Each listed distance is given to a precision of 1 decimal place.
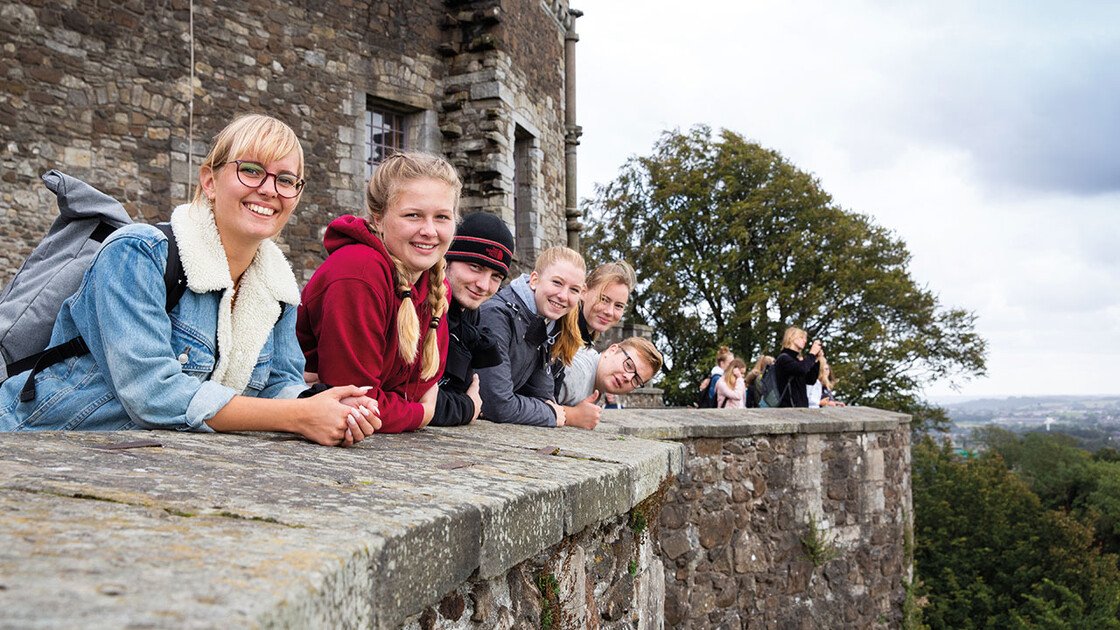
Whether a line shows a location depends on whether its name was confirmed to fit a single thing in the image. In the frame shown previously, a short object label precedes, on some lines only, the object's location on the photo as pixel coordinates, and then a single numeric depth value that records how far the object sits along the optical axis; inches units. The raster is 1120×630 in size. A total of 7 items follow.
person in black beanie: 151.6
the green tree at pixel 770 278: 990.4
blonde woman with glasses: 89.6
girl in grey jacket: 166.6
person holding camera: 406.6
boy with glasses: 204.2
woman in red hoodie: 113.7
